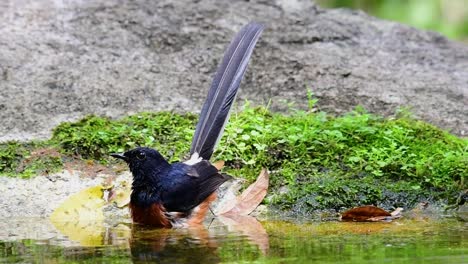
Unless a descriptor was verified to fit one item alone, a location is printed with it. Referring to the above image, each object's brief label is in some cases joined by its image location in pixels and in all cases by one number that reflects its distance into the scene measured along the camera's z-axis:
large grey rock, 12.87
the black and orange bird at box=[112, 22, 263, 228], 9.74
